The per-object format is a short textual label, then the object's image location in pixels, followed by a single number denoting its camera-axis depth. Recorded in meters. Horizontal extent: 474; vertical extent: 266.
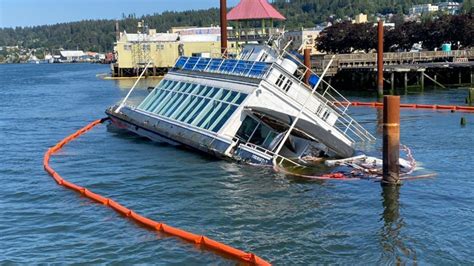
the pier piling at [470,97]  48.06
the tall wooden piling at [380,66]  56.42
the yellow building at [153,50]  121.06
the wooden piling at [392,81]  64.25
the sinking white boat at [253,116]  26.16
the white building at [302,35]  143.12
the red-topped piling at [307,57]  55.00
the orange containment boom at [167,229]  15.33
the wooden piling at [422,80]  64.87
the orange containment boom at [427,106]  43.76
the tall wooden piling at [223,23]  52.88
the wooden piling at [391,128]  20.77
